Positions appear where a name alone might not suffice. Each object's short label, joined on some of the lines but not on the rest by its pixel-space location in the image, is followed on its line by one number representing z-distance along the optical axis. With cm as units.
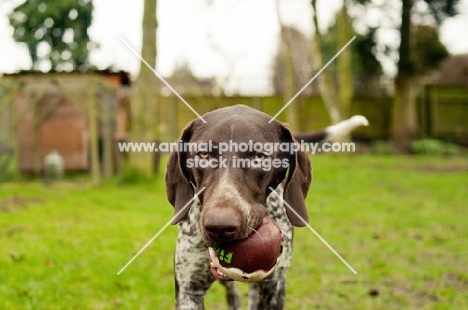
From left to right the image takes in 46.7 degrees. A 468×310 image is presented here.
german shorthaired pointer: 216
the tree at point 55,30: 1555
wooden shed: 1038
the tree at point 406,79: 1759
